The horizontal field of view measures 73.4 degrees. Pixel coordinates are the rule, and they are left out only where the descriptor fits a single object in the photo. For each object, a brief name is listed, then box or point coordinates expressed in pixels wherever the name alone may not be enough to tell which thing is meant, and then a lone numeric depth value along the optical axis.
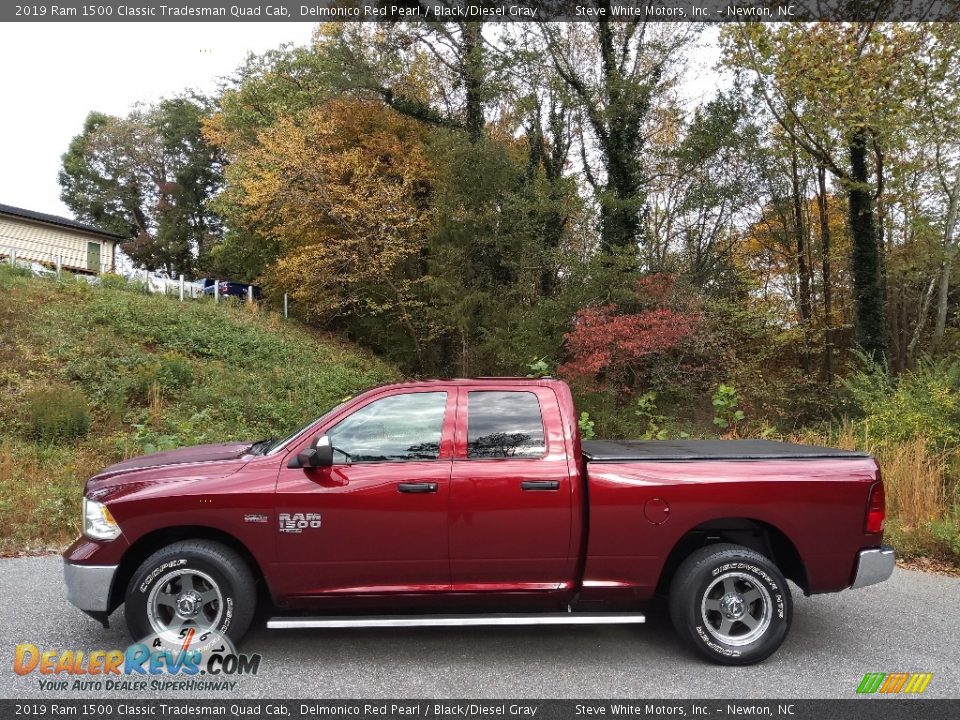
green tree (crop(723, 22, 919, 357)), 12.59
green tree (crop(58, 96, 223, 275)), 44.34
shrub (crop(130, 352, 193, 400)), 13.94
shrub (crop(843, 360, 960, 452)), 8.53
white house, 26.08
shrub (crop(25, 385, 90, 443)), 11.00
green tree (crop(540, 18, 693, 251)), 18.66
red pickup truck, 3.92
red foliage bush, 15.22
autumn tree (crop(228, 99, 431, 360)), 23.73
